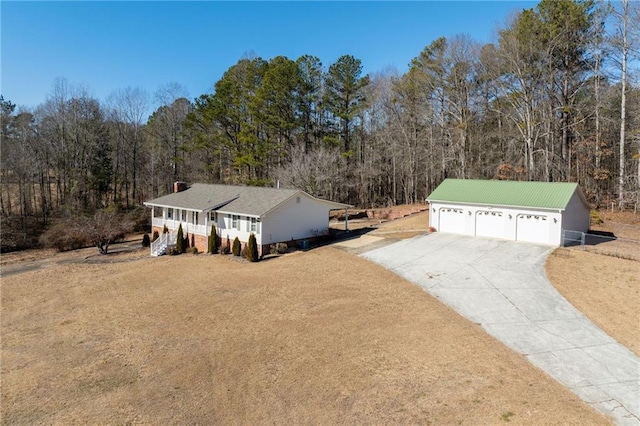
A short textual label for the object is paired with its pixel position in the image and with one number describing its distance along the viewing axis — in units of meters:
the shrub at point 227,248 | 26.12
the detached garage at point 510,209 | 22.89
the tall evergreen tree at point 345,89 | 41.06
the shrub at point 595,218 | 28.33
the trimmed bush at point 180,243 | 27.59
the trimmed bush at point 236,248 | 24.72
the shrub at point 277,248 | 25.03
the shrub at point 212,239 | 26.08
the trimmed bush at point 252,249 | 23.27
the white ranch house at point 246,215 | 24.80
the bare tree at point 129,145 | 45.38
